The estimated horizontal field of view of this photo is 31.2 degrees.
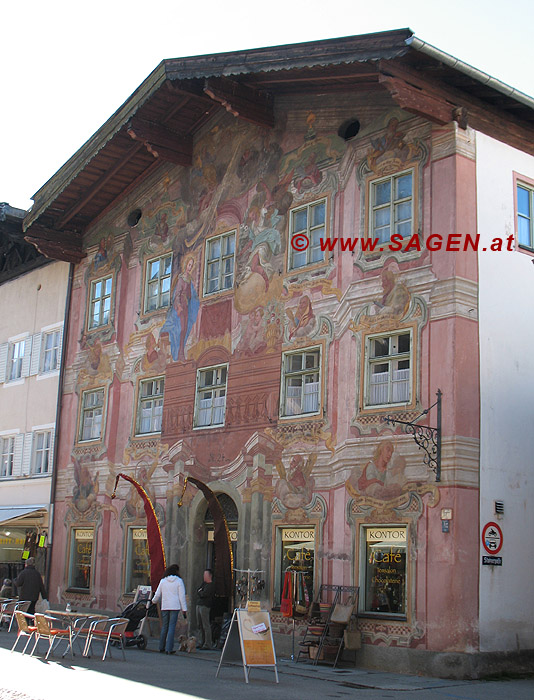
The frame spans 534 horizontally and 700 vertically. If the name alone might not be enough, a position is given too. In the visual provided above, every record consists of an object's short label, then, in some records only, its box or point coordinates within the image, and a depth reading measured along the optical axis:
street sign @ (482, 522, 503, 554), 14.86
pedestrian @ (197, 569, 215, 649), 16.98
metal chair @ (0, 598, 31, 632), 17.61
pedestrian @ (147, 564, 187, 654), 16.00
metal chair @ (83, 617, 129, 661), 14.52
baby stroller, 17.27
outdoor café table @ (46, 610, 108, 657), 14.70
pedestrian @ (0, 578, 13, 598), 23.58
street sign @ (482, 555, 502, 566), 14.77
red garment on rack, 16.69
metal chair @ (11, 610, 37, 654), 14.58
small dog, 16.77
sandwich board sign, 12.71
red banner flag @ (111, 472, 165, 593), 18.88
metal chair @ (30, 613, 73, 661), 14.07
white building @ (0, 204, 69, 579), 25.08
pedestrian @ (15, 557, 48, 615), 18.25
